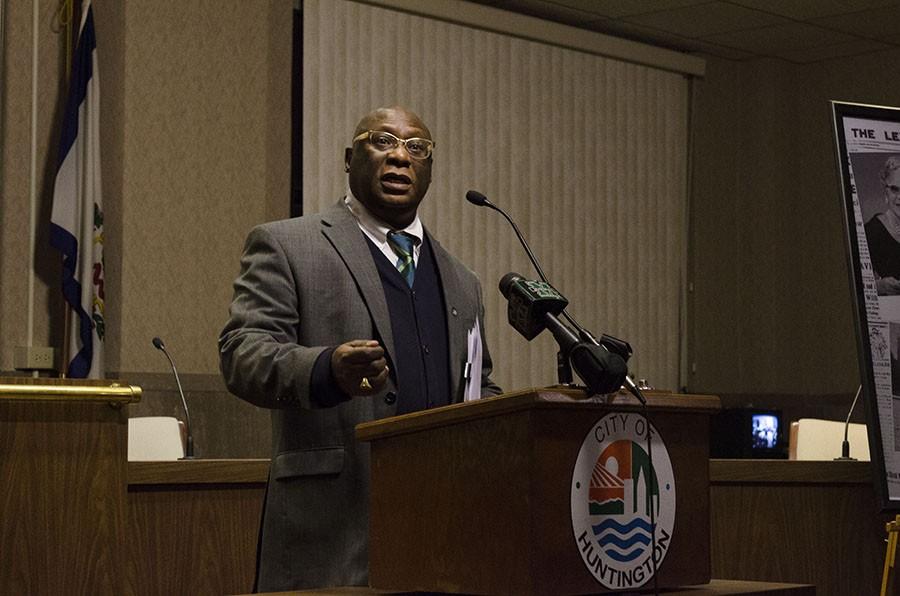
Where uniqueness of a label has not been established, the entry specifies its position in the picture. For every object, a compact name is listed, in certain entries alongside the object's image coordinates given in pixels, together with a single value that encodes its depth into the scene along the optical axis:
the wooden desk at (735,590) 3.33
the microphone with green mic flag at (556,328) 3.16
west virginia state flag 10.60
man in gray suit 4.37
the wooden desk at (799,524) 5.75
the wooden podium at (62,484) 4.71
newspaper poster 4.98
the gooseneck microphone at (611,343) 3.26
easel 5.08
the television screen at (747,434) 13.09
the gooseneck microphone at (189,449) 8.45
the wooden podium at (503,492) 3.09
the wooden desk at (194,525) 5.80
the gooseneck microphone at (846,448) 7.81
